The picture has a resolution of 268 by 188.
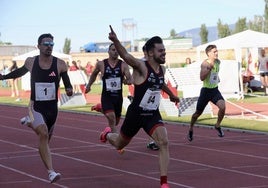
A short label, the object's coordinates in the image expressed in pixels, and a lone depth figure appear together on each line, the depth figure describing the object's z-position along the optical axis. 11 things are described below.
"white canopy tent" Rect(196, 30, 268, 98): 29.33
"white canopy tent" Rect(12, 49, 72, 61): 41.86
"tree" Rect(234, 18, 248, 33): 90.69
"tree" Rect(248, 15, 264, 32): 92.12
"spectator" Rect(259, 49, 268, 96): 29.33
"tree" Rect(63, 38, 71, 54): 122.54
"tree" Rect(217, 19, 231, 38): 94.43
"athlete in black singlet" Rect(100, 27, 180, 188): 8.77
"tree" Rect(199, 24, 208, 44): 105.69
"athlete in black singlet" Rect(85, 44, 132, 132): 12.90
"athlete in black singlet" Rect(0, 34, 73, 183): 9.45
